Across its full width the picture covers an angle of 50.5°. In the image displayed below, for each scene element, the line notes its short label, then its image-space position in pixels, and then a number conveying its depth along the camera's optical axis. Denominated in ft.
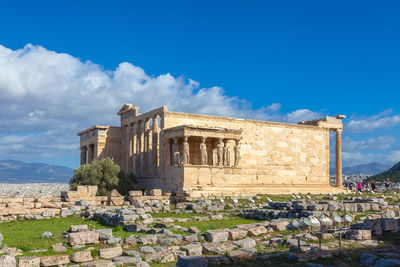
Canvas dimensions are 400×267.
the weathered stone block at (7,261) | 26.43
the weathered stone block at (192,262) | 25.26
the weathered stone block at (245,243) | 34.22
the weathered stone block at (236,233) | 37.34
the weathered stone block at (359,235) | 37.01
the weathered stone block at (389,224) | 39.06
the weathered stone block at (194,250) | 31.83
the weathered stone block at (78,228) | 40.29
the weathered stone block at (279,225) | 42.75
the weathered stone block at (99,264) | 27.27
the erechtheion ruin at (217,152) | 89.76
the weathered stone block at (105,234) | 35.81
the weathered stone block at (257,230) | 39.79
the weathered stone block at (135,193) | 75.56
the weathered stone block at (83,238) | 34.22
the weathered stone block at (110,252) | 30.61
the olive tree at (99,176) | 92.22
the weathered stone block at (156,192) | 79.88
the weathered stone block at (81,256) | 29.40
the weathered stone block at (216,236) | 36.37
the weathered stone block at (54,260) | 28.22
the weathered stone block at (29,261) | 27.40
